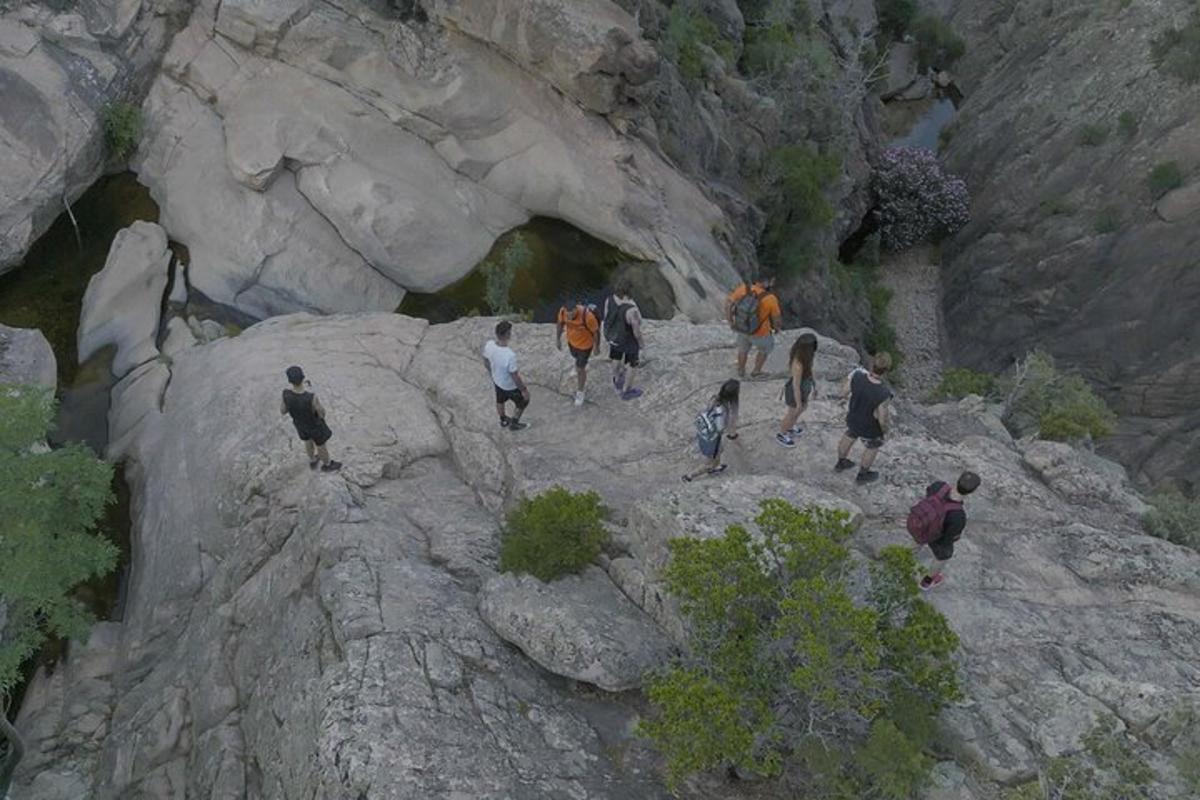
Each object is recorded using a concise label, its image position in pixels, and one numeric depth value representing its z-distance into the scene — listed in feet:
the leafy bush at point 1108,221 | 110.52
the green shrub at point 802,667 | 27.09
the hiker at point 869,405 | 38.86
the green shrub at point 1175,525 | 44.98
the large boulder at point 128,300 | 60.13
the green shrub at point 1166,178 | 105.40
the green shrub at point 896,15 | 163.02
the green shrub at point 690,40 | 82.28
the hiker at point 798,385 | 41.81
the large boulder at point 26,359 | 52.90
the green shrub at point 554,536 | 35.91
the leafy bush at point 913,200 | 121.70
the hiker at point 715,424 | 40.96
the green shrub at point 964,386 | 74.54
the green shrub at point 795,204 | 87.92
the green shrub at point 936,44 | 160.66
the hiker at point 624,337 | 46.29
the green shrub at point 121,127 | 65.62
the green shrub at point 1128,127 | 113.19
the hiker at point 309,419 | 40.55
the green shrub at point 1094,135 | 116.47
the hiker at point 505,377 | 43.04
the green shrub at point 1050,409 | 57.36
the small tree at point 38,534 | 39.06
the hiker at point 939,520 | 34.78
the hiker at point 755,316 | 46.29
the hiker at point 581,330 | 46.29
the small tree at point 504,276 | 64.75
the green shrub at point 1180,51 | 108.78
